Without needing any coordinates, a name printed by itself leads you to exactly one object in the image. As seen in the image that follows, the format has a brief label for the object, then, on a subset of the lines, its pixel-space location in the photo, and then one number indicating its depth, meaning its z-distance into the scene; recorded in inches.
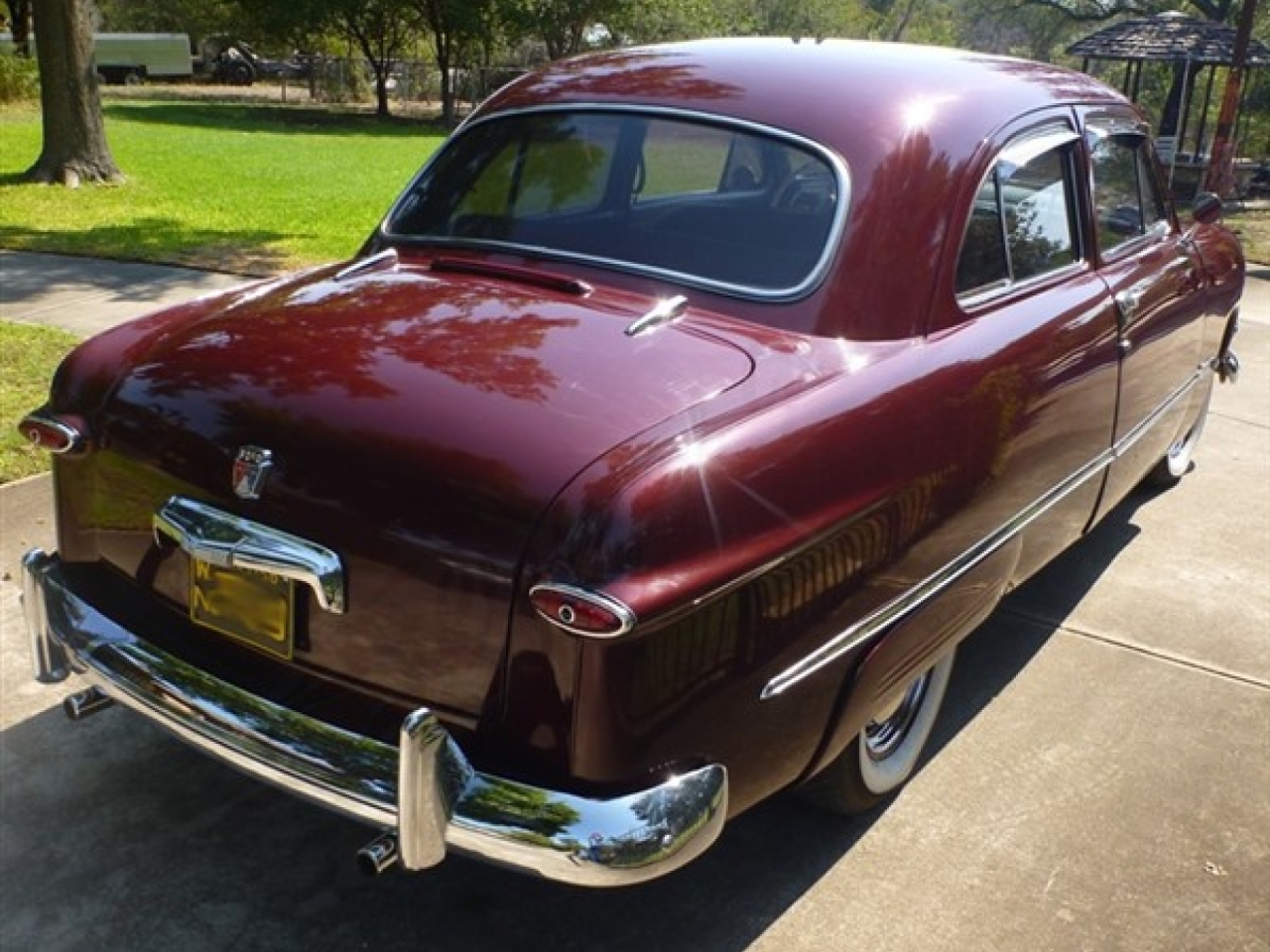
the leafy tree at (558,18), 1037.2
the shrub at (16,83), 881.5
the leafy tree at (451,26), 1037.8
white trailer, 1473.9
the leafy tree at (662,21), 1104.0
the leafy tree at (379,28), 1106.7
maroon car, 86.5
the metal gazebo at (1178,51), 650.2
